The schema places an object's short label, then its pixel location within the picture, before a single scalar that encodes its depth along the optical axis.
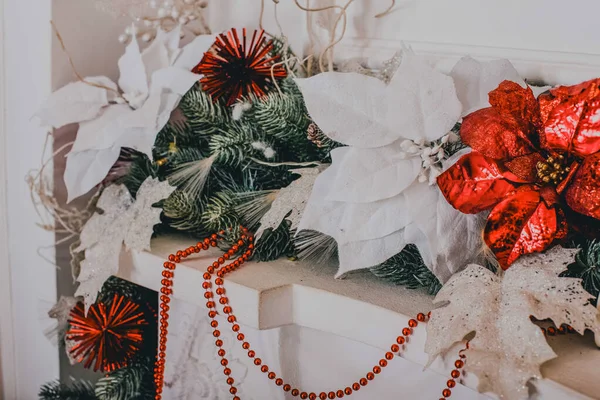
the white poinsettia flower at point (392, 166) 0.58
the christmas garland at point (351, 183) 0.51
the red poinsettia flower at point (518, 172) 0.52
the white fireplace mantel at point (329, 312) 0.51
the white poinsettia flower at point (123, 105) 0.78
